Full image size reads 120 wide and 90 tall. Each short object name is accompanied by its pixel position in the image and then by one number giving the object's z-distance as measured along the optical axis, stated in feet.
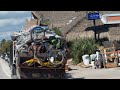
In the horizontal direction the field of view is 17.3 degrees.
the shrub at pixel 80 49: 104.08
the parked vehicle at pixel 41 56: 54.95
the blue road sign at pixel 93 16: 131.57
